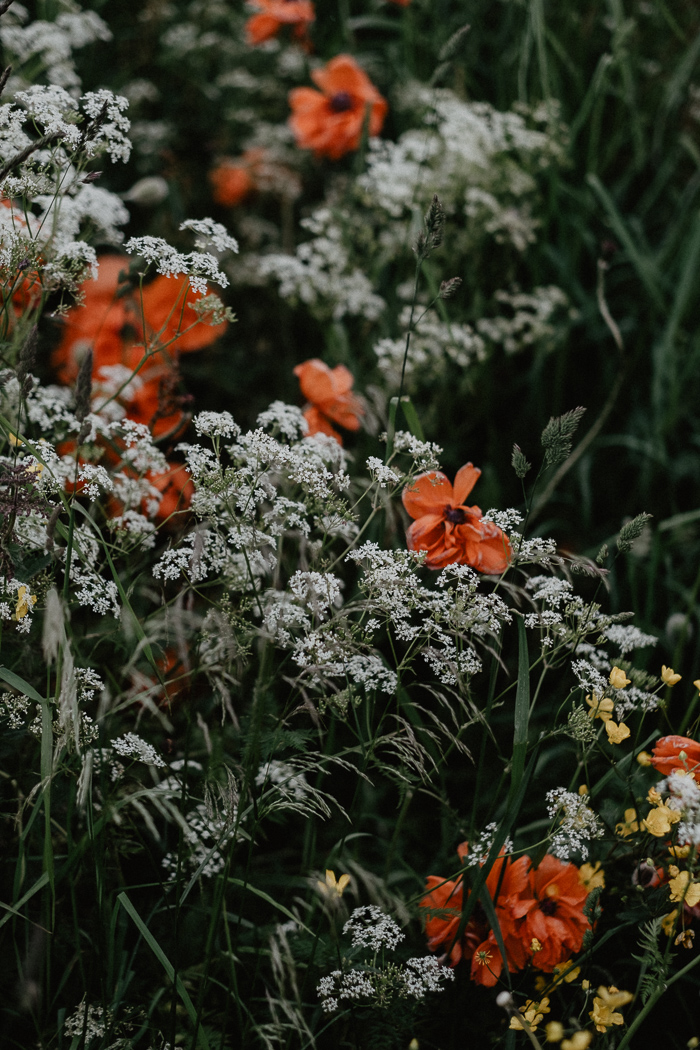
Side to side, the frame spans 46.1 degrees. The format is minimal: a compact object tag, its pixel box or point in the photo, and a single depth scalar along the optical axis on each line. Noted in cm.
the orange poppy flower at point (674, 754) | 105
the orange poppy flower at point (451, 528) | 114
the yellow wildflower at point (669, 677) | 109
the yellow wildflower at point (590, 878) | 106
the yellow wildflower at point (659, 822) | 97
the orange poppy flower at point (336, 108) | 233
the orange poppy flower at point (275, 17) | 240
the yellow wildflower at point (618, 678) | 105
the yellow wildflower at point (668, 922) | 100
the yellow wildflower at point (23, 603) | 104
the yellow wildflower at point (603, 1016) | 97
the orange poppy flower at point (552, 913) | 108
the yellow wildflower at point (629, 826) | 116
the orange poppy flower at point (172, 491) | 155
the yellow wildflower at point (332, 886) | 99
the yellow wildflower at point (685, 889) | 92
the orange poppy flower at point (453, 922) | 109
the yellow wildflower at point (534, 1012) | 100
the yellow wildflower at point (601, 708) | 105
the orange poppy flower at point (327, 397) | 151
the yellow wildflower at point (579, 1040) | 74
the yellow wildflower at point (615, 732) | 106
